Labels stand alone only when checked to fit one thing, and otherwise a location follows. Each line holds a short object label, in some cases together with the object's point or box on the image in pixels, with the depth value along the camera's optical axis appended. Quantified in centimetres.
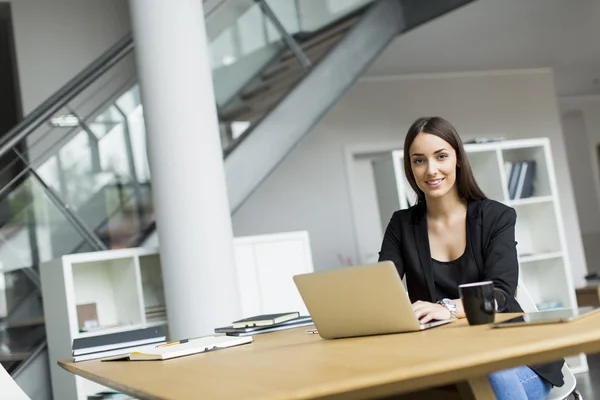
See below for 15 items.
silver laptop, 183
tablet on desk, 165
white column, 420
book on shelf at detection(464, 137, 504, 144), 563
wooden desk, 128
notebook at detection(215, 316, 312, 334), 255
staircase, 460
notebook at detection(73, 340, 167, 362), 249
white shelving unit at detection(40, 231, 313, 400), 450
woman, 242
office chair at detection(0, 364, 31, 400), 240
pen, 232
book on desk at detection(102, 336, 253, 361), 208
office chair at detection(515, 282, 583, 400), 217
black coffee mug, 183
